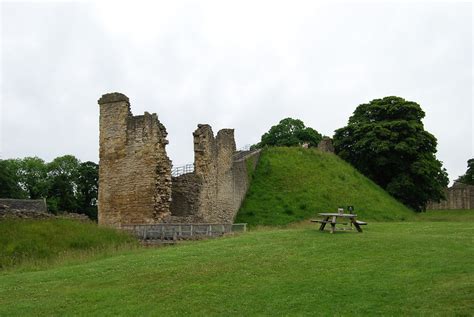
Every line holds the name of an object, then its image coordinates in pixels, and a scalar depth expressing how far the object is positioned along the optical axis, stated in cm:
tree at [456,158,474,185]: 7401
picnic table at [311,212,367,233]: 1998
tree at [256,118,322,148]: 6950
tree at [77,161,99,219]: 7269
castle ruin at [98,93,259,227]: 2608
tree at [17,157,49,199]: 7444
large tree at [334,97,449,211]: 4256
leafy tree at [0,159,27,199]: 6319
